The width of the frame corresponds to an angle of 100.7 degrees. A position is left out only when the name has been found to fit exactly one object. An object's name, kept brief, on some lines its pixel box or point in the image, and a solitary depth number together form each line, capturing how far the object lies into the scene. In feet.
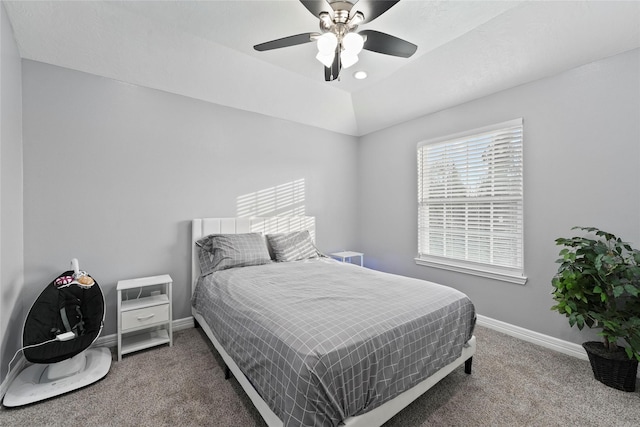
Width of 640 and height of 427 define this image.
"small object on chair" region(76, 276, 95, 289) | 6.88
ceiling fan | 5.34
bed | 4.01
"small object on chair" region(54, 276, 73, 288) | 6.76
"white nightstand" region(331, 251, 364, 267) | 13.23
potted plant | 6.04
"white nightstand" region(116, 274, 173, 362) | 7.55
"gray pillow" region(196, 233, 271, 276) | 9.06
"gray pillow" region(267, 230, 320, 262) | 10.57
